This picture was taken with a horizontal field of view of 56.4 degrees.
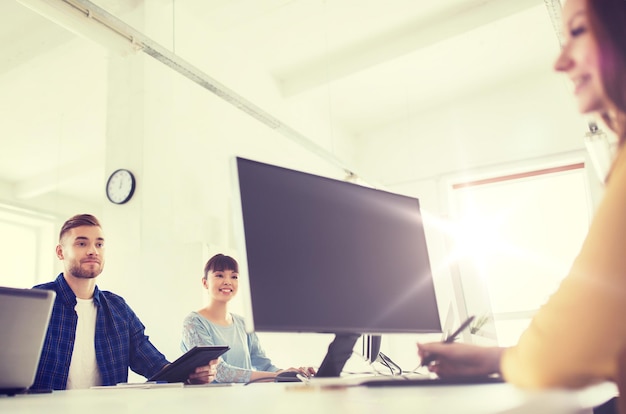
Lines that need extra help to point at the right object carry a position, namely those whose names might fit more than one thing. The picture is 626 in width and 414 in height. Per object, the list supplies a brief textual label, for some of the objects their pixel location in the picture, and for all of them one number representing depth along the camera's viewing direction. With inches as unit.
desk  30.6
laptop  61.9
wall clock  156.6
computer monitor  50.1
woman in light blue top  127.5
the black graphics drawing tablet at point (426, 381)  43.7
